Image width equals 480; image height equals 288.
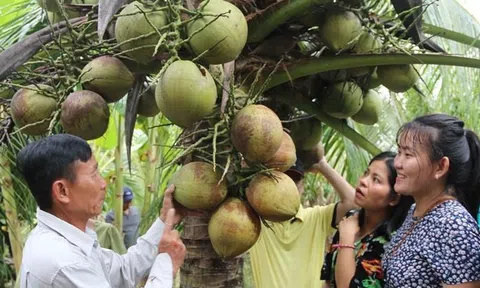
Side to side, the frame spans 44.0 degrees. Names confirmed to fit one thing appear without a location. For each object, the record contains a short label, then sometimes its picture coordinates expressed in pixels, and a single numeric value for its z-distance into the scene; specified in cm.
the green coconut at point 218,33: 127
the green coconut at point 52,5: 166
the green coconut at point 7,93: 169
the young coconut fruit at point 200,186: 133
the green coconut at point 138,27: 131
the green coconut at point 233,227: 133
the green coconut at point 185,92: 122
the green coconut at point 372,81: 193
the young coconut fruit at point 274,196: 133
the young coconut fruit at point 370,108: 200
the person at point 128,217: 549
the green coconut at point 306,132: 206
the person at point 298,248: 237
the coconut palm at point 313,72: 161
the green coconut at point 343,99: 185
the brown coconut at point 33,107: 146
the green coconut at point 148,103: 175
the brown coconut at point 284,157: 142
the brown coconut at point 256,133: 128
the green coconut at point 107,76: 143
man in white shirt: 138
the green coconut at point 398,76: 175
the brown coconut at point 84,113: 140
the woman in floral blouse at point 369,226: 197
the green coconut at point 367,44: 166
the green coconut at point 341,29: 157
